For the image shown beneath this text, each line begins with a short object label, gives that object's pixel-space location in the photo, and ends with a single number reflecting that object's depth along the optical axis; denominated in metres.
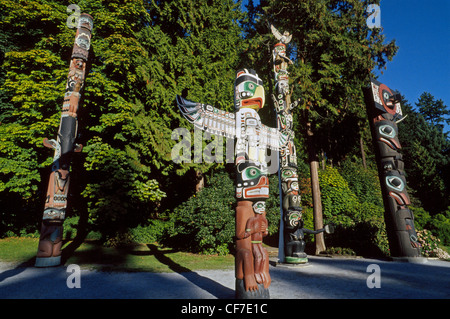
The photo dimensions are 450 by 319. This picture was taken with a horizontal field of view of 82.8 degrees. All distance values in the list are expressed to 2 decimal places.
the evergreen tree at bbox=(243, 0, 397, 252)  11.95
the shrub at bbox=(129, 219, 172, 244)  13.68
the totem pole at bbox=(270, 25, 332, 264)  8.22
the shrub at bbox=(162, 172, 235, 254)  11.10
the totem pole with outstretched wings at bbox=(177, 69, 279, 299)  4.30
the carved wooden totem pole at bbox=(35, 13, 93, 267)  7.91
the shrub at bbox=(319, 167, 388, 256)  11.40
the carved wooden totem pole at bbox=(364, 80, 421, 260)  8.92
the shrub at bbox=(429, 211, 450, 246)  12.69
